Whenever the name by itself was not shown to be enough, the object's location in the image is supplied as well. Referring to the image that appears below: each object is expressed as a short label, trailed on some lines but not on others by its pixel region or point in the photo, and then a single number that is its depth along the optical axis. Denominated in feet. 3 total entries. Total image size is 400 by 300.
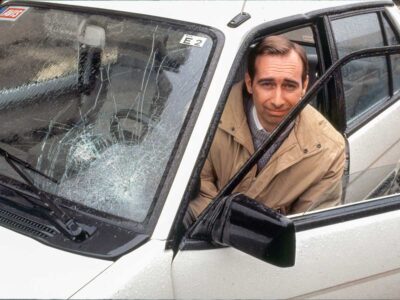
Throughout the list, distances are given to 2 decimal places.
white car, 6.53
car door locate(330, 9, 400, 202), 10.11
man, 8.29
